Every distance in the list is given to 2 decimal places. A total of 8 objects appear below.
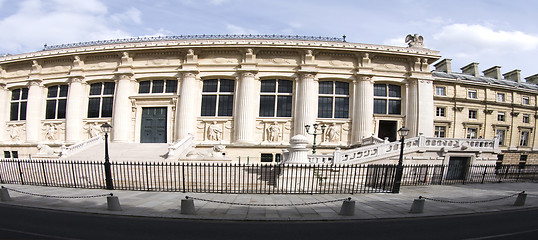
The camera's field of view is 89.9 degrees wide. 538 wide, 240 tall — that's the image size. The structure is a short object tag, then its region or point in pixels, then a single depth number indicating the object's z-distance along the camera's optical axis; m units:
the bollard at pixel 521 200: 11.09
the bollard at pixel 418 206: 9.06
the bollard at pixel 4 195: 10.18
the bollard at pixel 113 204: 8.80
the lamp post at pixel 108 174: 12.32
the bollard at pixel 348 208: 8.46
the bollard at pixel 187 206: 8.32
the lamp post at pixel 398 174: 12.46
